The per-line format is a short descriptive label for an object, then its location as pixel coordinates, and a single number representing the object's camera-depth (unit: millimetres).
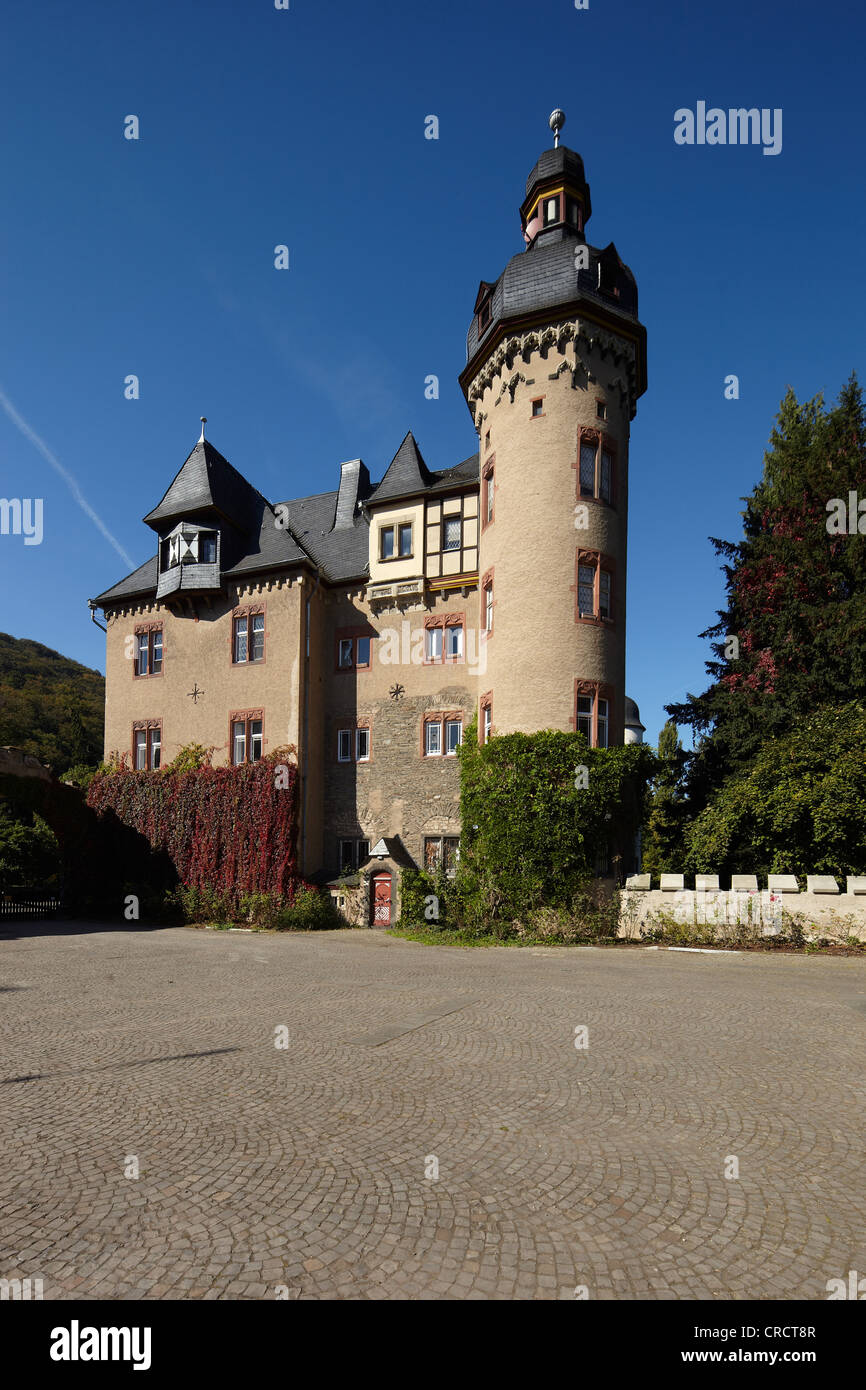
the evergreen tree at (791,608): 22953
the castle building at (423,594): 21797
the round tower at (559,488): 21312
